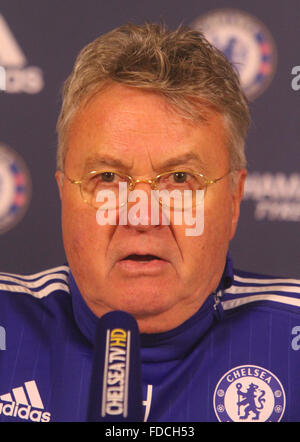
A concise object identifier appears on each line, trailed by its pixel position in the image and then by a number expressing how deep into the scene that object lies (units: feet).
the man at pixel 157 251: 7.72
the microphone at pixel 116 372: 7.02
